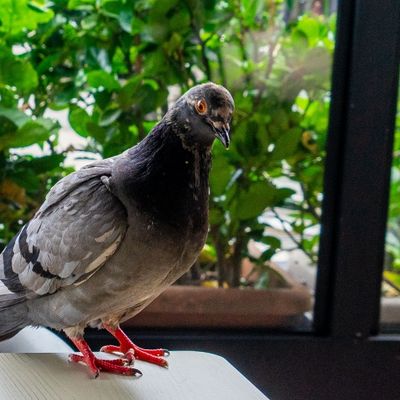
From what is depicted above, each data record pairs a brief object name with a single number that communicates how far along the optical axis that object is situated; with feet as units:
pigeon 2.88
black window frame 4.05
